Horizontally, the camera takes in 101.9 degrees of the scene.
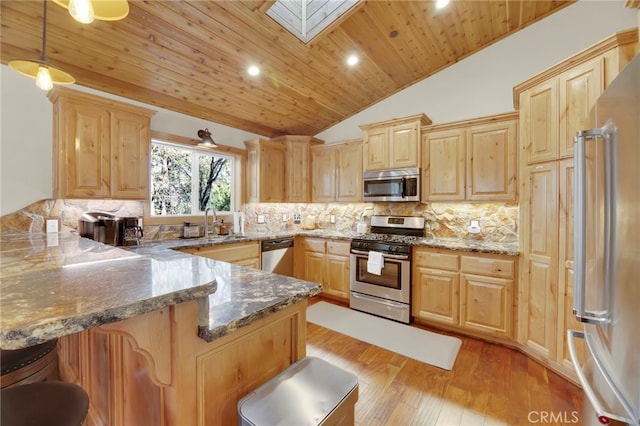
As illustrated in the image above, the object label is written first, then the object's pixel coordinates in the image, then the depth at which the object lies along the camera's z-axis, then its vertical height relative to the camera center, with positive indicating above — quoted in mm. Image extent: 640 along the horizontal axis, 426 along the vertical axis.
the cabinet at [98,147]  2328 +619
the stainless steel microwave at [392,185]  3301 +363
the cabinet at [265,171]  4051 +651
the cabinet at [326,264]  3637 -766
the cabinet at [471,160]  2785 +610
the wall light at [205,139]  3205 +906
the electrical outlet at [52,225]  2455 -140
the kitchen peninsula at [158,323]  569 -356
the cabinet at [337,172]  3908 +632
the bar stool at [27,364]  1188 -870
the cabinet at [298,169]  4324 +714
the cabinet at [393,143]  3299 +925
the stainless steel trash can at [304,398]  849 -668
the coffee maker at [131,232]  2619 -213
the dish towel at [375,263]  3182 -627
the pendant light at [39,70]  1396 +776
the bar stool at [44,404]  835 -666
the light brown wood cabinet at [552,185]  1868 +233
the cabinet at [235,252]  2958 -499
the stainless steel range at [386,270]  3066 -717
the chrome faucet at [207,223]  3531 -162
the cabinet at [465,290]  2541 -825
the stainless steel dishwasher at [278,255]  3633 -636
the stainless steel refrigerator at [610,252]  795 -144
